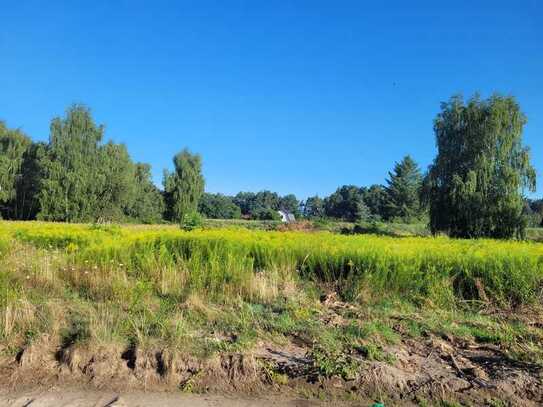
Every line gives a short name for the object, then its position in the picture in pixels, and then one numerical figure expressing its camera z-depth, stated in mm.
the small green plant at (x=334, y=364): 3330
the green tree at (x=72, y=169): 38000
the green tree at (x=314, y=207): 114256
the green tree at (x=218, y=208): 90312
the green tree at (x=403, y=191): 69575
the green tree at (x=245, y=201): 120950
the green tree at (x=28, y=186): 41344
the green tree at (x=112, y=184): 40500
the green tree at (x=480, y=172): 26188
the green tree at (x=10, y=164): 39031
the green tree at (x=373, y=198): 94688
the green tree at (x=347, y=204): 91000
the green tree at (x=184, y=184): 56219
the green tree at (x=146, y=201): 53188
